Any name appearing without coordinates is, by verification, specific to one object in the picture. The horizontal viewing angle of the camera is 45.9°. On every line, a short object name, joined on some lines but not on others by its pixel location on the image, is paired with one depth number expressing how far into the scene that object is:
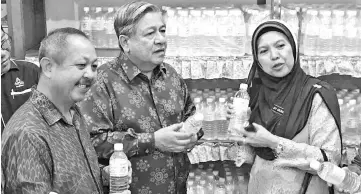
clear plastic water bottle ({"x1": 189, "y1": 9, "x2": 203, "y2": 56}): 3.31
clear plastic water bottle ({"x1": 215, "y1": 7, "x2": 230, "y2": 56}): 3.31
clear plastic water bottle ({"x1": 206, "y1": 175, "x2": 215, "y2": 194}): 3.64
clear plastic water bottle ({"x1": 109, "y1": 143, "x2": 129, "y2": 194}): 1.62
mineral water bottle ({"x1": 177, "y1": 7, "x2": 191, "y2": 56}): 3.31
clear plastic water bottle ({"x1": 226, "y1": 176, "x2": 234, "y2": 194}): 3.66
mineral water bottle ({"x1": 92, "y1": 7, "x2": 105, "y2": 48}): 3.47
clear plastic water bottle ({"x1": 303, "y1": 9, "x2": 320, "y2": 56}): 3.26
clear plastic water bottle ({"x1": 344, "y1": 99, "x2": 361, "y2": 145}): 3.36
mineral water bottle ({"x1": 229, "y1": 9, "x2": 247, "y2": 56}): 3.31
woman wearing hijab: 2.08
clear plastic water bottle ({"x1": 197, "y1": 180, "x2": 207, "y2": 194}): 3.60
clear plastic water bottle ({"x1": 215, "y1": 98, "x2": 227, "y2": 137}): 3.44
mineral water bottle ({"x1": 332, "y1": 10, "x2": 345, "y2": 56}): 3.23
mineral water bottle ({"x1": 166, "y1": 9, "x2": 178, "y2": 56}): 3.32
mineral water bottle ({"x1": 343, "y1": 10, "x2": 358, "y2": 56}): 3.23
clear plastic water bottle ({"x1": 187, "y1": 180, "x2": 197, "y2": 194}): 3.55
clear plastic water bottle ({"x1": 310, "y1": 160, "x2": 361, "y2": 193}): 1.95
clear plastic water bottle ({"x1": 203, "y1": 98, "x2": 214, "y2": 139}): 3.44
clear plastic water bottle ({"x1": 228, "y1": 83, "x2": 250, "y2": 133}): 2.14
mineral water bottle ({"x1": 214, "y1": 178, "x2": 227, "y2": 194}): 3.64
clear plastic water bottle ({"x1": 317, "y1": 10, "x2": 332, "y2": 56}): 3.23
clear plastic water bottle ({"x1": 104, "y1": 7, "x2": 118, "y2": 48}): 3.46
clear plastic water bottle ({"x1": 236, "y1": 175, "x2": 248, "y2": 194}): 3.63
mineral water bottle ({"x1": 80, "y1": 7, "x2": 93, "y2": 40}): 3.46
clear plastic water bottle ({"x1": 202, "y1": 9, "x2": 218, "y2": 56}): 3.31
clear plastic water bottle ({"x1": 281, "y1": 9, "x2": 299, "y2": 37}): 3.30
